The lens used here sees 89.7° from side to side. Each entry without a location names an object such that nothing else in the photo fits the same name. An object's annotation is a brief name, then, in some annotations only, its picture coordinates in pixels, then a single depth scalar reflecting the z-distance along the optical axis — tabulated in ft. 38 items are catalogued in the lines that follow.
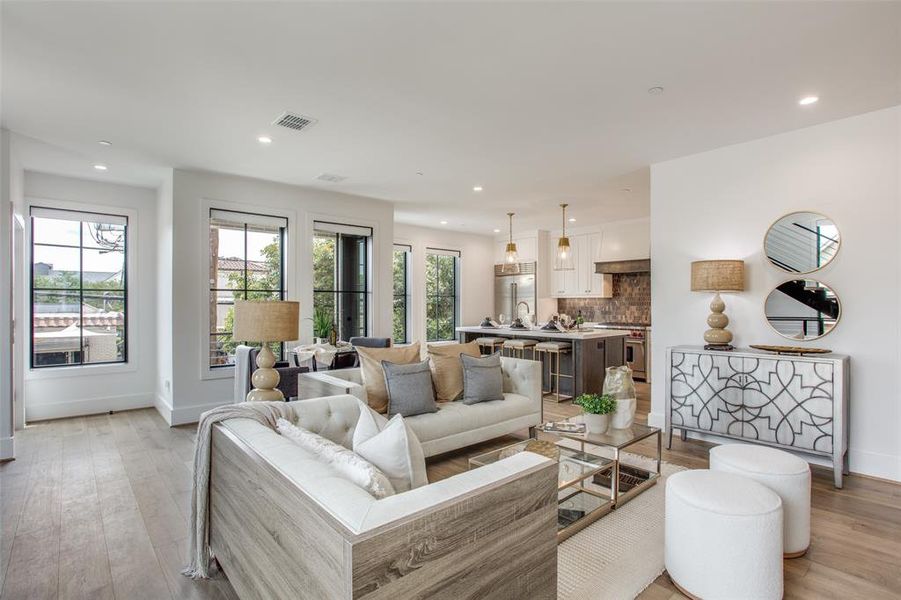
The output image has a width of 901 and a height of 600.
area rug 6.67
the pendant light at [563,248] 20.30
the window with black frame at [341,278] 19.48
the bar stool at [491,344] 21.88
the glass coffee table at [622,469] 9.02
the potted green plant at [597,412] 9.75
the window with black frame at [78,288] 16.52
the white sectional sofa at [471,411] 10.60
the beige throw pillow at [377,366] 11.19
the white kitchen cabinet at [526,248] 28.58
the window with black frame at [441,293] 27.89
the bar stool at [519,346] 20.42
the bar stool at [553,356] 19.28
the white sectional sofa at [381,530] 3.62
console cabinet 10.36
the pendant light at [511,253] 22.91
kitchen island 18.92
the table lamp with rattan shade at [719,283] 12.60
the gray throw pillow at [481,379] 12.23
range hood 24.30
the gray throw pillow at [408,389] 10.91
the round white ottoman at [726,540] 6.02
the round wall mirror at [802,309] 11.69
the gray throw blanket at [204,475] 6.76
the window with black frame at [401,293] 26.48
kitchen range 23.84
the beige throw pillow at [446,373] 12.33
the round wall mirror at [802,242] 11.72
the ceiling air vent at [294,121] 11.15
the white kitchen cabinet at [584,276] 26.96
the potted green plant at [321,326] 18.78
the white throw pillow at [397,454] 5.27
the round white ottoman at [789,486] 7.22
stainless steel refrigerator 28.66
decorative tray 11.30
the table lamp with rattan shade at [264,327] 8.86
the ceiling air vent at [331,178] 16.61
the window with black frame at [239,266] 16.87
